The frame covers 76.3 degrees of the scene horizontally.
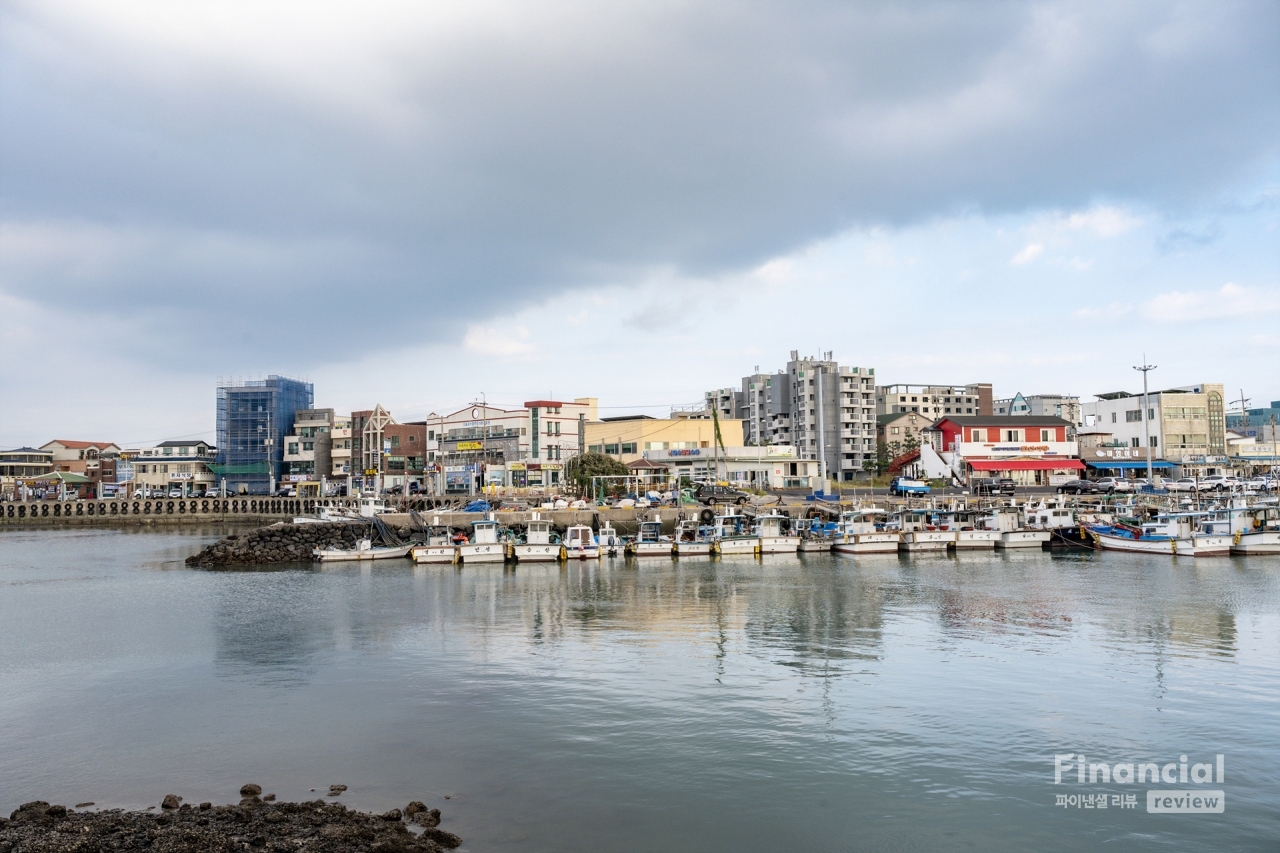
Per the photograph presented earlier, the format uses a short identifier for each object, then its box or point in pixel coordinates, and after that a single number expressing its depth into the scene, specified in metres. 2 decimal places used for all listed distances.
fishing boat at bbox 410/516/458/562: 54.12
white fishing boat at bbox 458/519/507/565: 53.94
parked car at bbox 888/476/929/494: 81.81
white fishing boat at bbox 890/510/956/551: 55.91
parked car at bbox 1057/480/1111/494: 81.36
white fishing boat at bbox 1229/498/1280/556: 47.75
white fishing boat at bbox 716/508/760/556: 55.19
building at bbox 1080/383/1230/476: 110.38
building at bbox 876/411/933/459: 119.69
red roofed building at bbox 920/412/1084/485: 93.00
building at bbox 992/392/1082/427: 162.75
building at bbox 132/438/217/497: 127.62
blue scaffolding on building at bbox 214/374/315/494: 124.69
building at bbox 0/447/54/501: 142.50
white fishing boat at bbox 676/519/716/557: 55.56
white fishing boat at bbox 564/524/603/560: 54.06
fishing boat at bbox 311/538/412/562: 56.91
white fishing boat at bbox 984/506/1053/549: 56.06
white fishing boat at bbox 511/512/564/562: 53.25
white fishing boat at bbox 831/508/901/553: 55.44
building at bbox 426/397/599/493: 102.62
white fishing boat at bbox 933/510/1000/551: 56.25
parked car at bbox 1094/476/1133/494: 79.62
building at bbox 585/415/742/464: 106.00
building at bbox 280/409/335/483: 125.19
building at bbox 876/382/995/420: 148.38
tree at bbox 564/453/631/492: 88.69
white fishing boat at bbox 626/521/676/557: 55.47
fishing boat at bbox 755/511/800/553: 55.75
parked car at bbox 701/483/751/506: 74.19
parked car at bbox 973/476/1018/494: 83.06
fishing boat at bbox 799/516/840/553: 56.06
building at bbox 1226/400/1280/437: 166.39
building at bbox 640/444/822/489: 98.25
